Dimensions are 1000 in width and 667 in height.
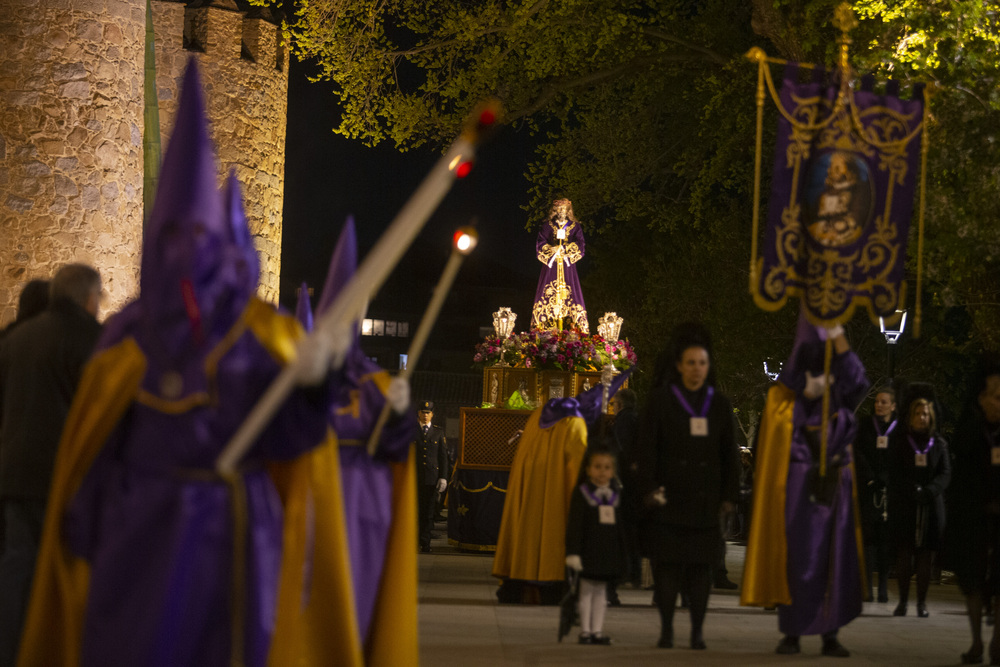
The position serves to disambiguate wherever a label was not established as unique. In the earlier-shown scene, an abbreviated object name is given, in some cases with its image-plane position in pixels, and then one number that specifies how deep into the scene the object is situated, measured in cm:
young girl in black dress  1605
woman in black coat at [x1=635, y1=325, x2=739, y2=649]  1545
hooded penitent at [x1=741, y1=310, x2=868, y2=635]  1546
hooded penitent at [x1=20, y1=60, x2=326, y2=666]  823
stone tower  2372
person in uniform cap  3159
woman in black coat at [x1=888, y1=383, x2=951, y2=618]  2042
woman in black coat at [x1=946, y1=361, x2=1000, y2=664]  1500
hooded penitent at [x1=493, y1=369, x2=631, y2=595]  2075
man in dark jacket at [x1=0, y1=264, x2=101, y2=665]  1187
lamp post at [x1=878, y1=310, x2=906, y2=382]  3300
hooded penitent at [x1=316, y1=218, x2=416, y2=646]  1170
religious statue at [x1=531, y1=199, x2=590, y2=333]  3067
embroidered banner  1570
